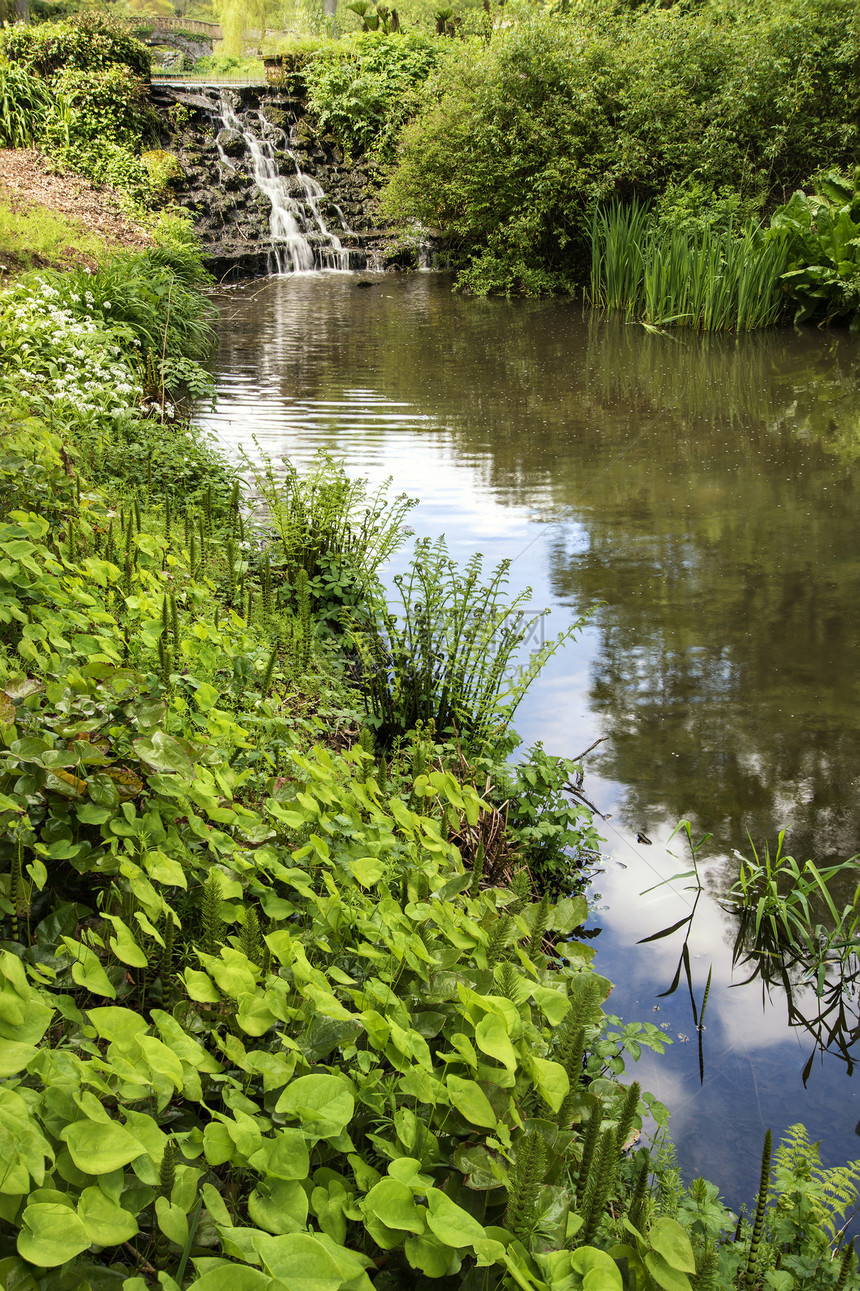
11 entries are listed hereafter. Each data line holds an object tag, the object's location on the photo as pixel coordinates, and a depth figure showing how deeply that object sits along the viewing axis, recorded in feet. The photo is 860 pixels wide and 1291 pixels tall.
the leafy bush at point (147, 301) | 25.57
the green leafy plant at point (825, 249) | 37.01
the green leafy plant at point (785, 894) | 9.29
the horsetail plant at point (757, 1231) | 5.20
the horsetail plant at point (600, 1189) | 4.36
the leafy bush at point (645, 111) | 45.50
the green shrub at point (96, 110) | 56.75
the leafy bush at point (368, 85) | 71.05
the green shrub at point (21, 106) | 55.72
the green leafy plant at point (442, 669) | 11.82
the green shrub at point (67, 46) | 61.21
